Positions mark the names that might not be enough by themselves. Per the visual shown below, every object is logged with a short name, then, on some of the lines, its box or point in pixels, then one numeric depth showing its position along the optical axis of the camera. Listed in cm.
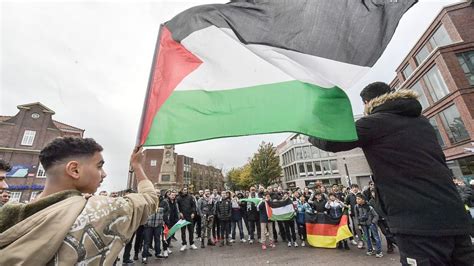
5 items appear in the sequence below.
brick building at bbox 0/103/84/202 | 2723
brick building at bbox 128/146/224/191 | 5012
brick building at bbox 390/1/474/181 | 1906
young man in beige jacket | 102
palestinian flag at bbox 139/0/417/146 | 222
